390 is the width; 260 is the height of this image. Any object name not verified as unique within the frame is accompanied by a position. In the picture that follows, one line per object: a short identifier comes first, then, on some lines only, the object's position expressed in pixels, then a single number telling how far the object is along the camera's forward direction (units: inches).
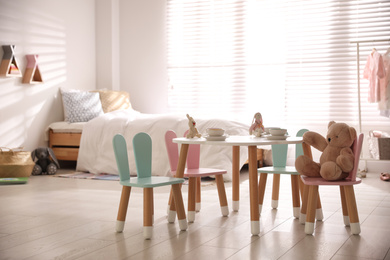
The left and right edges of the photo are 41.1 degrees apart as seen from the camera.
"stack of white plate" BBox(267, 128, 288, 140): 111.4
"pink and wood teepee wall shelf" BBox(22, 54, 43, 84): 212.8
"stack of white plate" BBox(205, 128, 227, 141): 112.5
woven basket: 186.5
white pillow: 226.1
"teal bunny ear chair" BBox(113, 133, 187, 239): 103.4
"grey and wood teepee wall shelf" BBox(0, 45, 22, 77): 200.7
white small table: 105.0
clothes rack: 200.9
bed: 185.6
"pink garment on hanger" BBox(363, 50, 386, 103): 194.7
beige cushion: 241.8
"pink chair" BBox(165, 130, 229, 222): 117.5
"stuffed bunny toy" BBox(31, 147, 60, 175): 204.4
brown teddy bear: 105.7
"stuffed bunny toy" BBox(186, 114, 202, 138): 118.7
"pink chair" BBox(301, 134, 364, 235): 104.8
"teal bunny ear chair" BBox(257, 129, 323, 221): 122.3
